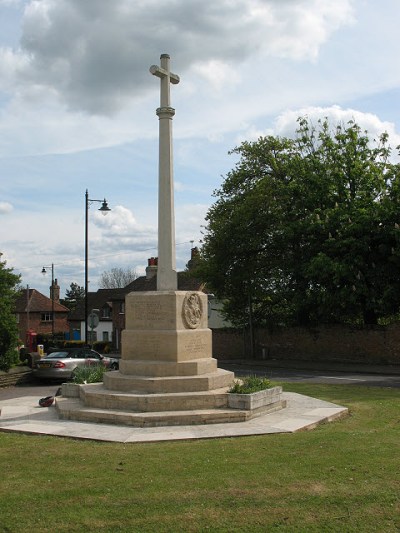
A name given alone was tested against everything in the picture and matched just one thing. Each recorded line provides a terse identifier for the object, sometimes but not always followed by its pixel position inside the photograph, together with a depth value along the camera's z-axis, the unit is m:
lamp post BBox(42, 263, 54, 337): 53.69
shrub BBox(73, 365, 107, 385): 14.12
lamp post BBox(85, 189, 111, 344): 27.64
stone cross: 13.48
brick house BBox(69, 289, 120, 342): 57.72
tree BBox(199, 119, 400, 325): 26.94
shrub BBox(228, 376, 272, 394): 11.94
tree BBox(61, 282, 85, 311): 100.13
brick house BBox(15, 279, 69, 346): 56.53
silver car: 21.34
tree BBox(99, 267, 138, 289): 106.06
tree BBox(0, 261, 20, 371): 21.22
